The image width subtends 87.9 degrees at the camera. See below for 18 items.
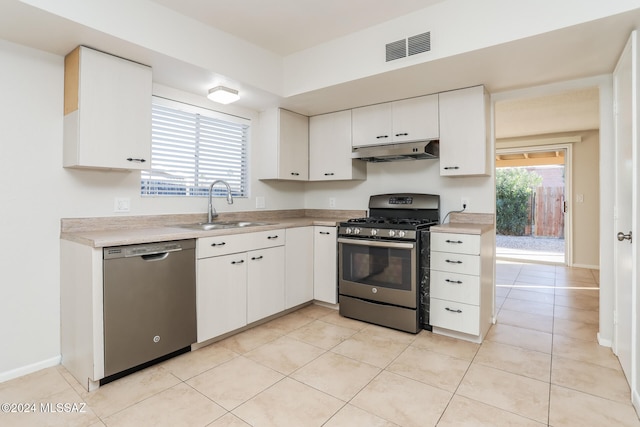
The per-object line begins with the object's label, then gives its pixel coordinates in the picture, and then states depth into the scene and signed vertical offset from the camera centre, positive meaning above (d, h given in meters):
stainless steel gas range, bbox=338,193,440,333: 2.78 -0.49
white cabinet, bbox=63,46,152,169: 2.12 +0.67
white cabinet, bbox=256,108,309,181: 3.54 +0.71
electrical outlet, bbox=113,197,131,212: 2.53 +0.06
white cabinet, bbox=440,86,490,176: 2.80 +0.68
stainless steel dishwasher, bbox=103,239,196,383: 1.96 -0.58
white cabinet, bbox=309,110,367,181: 3.58 +0.68
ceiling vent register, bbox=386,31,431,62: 2.35 +1.20
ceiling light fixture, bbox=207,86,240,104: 2.80 +1.00
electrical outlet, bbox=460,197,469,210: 3.14 +0.07
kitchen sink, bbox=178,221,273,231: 2.76 -0.12
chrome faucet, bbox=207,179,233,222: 3.08 +0.04
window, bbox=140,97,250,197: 2.84 +0.57
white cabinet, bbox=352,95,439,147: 3.05 +0.87
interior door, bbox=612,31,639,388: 1.83 +0.07
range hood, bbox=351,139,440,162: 2.96 +0.55
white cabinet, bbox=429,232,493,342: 2.57 -0.60
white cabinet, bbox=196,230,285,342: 2.45 -0.56
